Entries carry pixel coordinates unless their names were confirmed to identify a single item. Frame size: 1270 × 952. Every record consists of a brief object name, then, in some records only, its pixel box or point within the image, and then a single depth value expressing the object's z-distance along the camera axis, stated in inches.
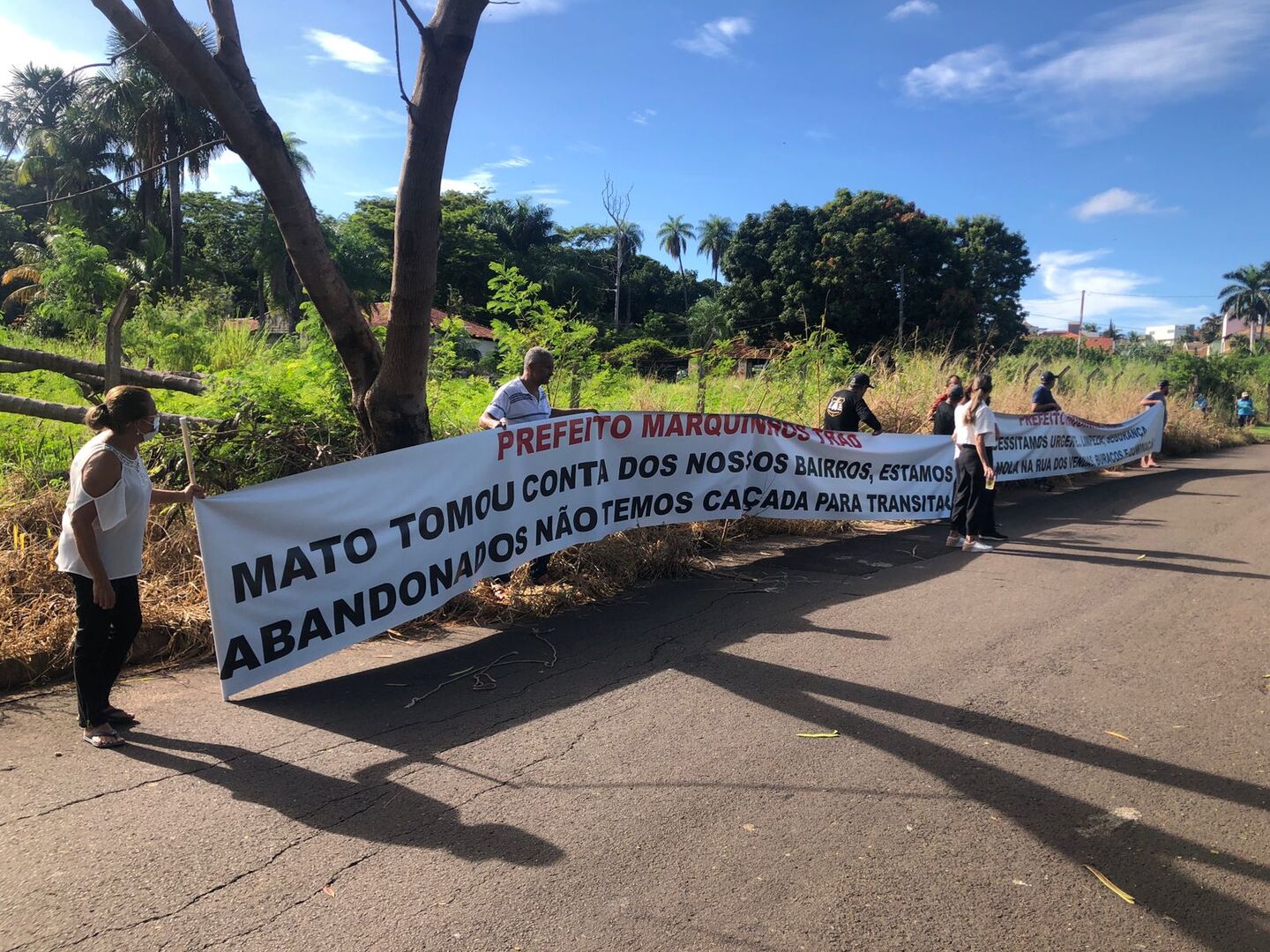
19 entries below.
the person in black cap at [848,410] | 387.5
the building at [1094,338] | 3596.0
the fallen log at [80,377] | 297.7
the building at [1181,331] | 4913.9
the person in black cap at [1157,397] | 725.9
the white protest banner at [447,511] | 178.2
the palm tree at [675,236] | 3324.3
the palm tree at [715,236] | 3351.4
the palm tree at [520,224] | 2143.2
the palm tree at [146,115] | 1338.6
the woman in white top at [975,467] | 346.3
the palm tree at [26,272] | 1164.2
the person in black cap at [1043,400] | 569.9
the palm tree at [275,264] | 1616.6
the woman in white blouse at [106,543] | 148.9
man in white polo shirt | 250.2
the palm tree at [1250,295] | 3457.2
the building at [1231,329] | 3897.6
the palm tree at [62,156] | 1455.5
